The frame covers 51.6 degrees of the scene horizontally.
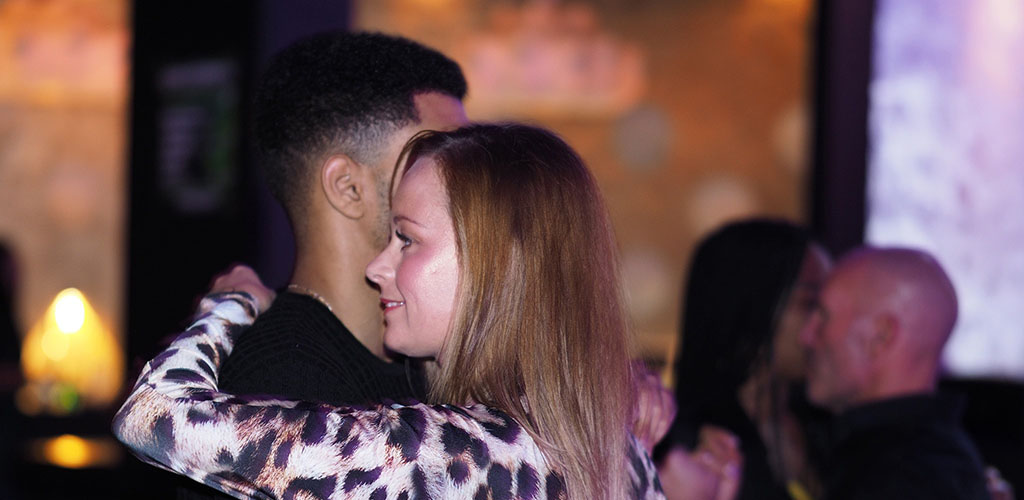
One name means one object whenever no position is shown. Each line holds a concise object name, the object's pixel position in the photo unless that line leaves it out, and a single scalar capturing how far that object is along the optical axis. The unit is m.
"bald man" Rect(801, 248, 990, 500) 2.41
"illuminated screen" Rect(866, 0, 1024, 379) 4.18
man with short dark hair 1.76
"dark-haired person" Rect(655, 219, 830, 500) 2.58
